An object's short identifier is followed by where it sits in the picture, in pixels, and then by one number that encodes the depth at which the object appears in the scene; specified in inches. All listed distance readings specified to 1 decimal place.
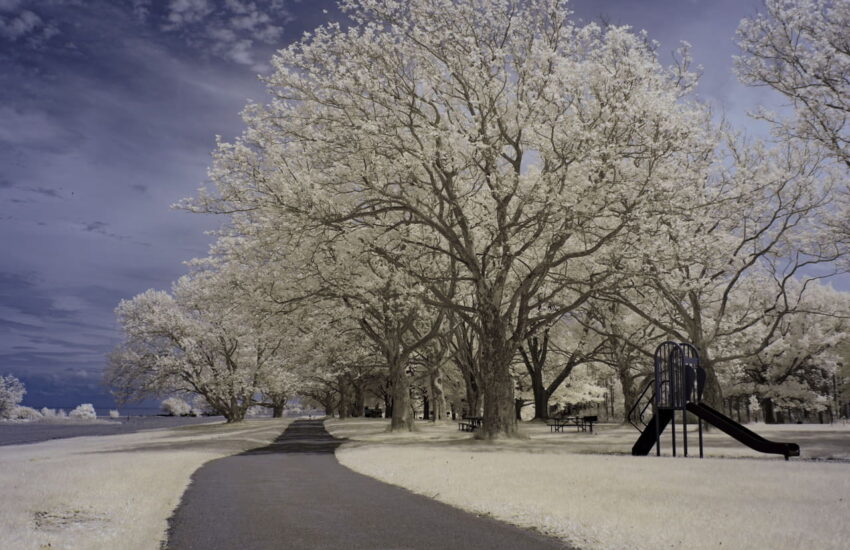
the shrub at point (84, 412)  5307.6
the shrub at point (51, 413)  5629.9
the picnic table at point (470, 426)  1353.3
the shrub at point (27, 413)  5093.5
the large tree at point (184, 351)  2084.2
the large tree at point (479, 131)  904.9
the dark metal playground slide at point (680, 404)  697.0
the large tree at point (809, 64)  914.7
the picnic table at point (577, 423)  1355.8
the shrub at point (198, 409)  2260.1
